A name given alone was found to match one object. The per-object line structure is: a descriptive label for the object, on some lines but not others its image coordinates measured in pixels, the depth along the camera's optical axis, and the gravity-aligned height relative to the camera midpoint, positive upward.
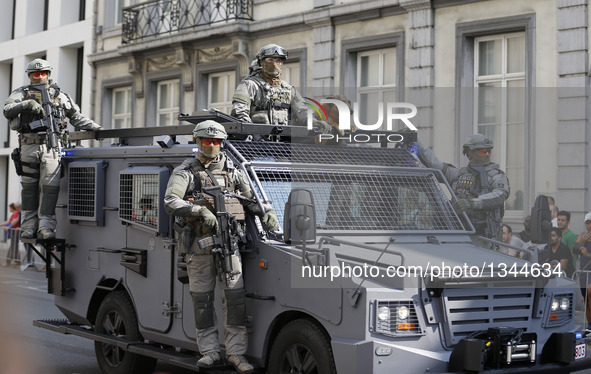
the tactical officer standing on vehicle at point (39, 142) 10.46 +0.67
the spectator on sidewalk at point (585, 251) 13.22 -0.49
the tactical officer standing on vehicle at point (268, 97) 9.47 +1.04
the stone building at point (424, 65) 17.11 +2.95
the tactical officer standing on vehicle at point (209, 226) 7.84 -0.12
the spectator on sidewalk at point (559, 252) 14.13 -0.51
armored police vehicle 7.02 -0.46
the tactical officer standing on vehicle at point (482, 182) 10.02 +0.32
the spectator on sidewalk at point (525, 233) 14.21 -0.26
